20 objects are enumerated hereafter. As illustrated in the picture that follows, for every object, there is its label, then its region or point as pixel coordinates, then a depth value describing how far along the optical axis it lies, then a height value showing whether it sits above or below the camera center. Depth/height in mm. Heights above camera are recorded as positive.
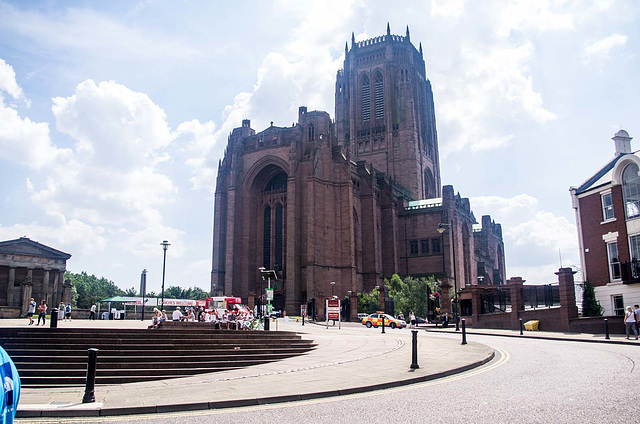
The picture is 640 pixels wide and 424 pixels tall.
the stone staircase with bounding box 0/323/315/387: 13016 -1167
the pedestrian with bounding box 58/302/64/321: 37056 -227
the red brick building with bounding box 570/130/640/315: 27844 +3991
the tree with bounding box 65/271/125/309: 107388 +4776
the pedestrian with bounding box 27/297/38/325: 28028 -68
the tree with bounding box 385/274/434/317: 57438 +961
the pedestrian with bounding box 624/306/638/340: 21141 -449
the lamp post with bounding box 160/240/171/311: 38000 +4263
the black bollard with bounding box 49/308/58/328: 16483 -294
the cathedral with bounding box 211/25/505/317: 64812 +12043
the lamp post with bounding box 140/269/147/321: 47625 +2565
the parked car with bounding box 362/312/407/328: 41562 -1012
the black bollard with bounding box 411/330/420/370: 13292 -1086
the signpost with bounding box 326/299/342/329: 37844 -9
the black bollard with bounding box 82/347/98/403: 9633 -1204
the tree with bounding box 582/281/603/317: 28781 +120
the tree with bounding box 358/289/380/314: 60797 +738
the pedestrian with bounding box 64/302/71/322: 38312 -236
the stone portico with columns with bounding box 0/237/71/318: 55797 +4169
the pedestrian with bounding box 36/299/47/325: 28406 -67
